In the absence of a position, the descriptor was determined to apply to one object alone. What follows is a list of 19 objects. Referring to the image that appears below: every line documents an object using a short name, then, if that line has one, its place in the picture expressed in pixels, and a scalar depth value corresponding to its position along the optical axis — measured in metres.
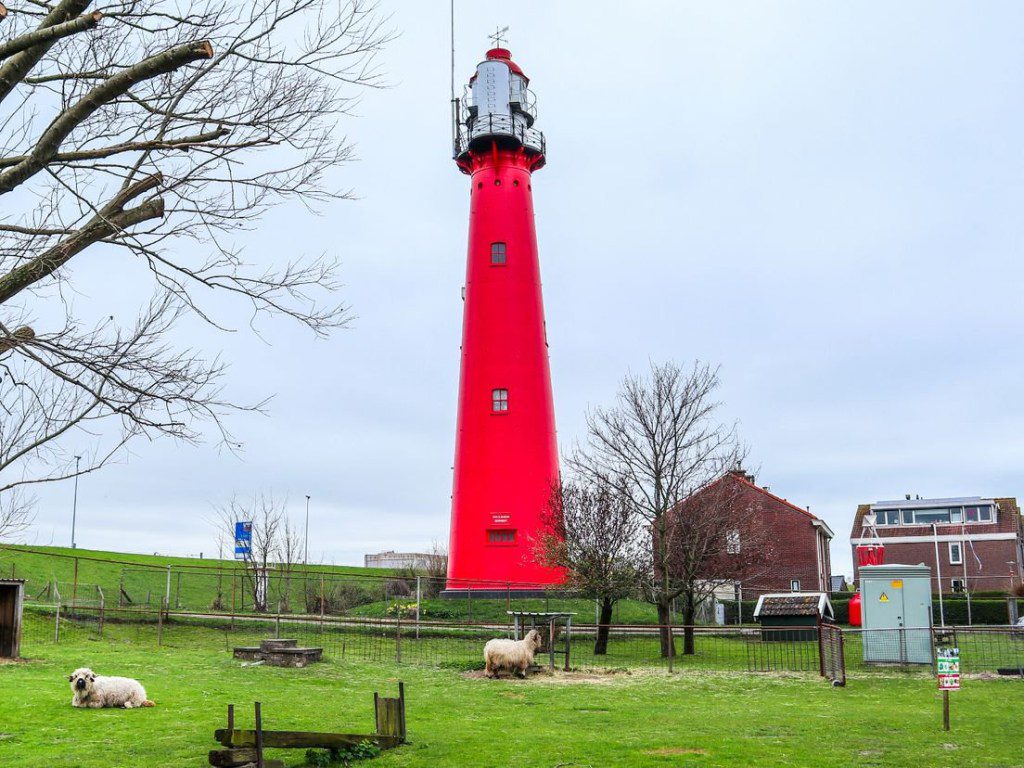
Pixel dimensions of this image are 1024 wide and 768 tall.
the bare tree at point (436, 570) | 43.03
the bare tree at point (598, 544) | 29.84
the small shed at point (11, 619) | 22.33
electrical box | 25.08
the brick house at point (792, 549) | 55.81
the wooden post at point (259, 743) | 10.19
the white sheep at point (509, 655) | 21.78
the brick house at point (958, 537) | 66.06
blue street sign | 40.78
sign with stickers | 13.61
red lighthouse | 36.97
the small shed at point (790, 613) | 32.91
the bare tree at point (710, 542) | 29.36
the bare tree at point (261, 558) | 40.69
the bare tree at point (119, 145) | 7.55
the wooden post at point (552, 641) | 23.40
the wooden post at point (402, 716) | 12.53
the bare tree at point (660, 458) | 31.28
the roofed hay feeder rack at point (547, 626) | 23.70
